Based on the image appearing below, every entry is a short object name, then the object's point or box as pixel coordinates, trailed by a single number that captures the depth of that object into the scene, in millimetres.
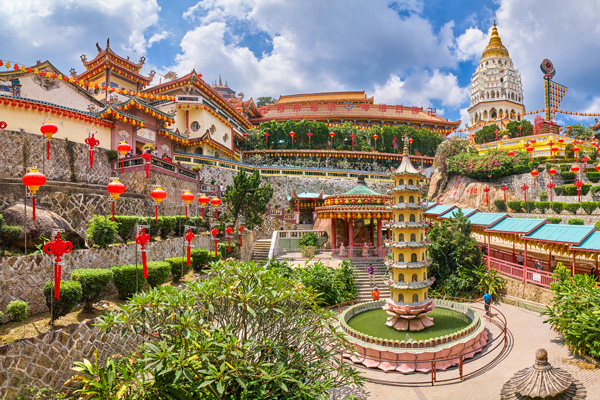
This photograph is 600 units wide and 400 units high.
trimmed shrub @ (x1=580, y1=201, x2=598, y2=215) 24688
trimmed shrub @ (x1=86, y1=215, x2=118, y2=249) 12617
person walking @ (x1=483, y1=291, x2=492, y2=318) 15188
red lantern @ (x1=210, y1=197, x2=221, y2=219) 18462
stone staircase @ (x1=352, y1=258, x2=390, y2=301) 17984
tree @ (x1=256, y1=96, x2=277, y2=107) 88812
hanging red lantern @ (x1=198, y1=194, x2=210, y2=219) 18072
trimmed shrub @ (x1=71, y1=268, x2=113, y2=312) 10406
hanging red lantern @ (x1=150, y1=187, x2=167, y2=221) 13275
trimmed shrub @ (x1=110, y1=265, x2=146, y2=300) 11766
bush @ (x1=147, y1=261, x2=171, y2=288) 12703
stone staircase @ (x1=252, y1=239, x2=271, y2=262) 24422
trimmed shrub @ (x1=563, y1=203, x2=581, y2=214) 25594
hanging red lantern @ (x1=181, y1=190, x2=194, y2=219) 16105
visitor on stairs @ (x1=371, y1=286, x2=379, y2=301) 17031
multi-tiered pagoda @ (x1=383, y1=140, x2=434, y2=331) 13461
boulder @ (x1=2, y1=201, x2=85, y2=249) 11320
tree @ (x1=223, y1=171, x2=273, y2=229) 24219
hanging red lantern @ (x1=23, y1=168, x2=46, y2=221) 9961
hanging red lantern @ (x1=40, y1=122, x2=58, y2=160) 14139
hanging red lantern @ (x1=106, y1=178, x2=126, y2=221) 11625
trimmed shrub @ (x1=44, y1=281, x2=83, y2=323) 9586
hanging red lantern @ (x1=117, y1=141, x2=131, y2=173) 17312
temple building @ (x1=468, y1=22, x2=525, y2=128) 57969
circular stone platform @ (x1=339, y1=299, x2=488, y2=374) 11281
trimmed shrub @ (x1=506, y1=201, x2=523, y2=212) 29750
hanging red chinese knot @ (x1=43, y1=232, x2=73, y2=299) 9086
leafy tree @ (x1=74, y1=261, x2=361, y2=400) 6016
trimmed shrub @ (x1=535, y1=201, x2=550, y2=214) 27625
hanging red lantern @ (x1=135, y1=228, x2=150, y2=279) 11164
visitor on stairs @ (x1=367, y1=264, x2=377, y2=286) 18922
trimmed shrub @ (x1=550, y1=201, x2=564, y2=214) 26525
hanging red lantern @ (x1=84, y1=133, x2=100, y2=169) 17531
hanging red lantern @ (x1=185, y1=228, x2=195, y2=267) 13706
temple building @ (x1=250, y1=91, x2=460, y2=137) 56375
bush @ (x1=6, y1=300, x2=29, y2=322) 9320
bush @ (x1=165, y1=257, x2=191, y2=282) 14557
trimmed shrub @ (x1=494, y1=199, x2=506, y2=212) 31544
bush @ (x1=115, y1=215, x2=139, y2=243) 14242
